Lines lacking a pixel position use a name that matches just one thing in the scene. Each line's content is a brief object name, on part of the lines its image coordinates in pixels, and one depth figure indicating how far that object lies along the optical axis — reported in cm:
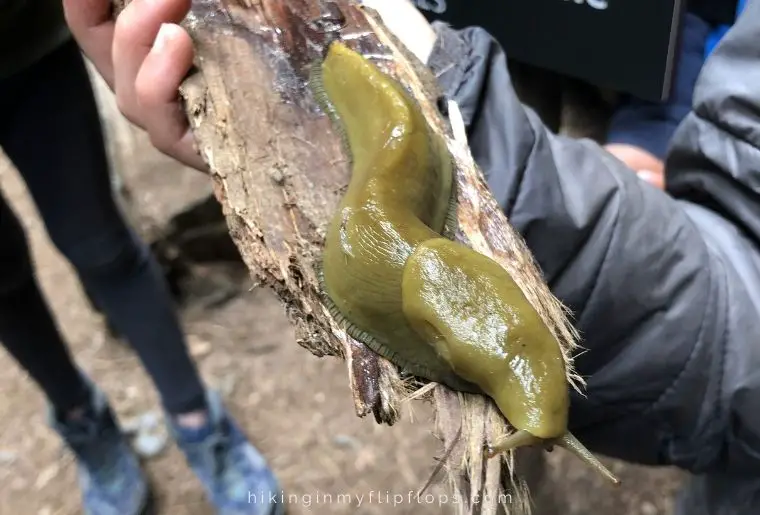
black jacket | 28
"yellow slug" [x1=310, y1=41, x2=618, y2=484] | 19
